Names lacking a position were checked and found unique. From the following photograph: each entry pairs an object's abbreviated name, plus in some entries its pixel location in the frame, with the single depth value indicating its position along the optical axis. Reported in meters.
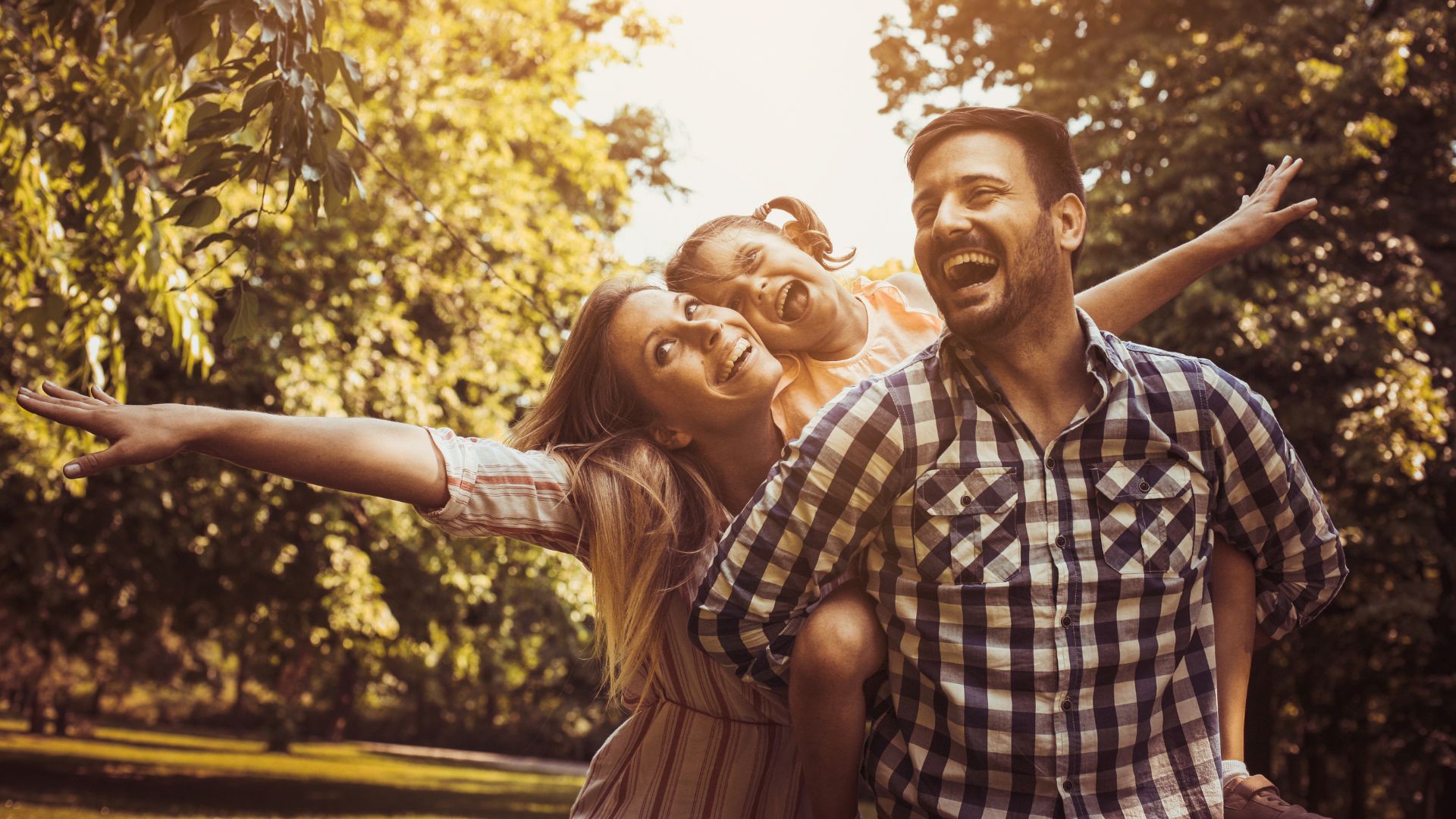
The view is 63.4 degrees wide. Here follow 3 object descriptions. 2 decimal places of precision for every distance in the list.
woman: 2.54
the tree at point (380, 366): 11.78
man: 2.02
